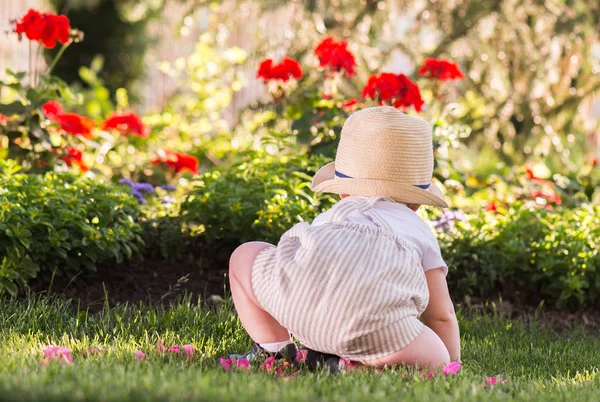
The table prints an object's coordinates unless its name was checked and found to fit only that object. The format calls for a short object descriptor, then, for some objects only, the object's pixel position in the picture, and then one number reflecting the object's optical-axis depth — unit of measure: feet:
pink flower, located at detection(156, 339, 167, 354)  16.22
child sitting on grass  14.50
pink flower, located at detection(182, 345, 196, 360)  15.91
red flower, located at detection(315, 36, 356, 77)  29.18
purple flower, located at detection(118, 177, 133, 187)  29.03
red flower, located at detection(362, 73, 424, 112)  27.51
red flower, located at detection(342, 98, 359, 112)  28.63
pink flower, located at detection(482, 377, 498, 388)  14.51
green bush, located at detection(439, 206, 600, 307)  25.34
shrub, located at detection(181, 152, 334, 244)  24.35
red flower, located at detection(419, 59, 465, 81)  29.90
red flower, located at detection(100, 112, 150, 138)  35.27
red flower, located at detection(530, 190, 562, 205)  33.08
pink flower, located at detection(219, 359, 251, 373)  14.93
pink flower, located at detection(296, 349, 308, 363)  15.65
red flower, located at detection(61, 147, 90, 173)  29.81
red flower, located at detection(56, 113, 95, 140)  29.36
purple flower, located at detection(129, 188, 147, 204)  27.64
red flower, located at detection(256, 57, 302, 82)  29.65
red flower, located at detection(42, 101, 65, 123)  29.61
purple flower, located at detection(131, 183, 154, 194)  28.58
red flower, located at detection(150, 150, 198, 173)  33.88
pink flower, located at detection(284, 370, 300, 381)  13.87
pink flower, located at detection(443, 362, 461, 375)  14.98
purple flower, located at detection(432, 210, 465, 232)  26.95
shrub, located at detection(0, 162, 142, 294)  21.19
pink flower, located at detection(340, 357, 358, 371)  15.17
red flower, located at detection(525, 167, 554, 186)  34.27
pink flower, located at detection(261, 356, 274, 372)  14.92
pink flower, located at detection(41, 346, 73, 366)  14.26
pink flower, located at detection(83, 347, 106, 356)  15.57
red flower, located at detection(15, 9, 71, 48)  26.97
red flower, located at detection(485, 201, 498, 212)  31.77
